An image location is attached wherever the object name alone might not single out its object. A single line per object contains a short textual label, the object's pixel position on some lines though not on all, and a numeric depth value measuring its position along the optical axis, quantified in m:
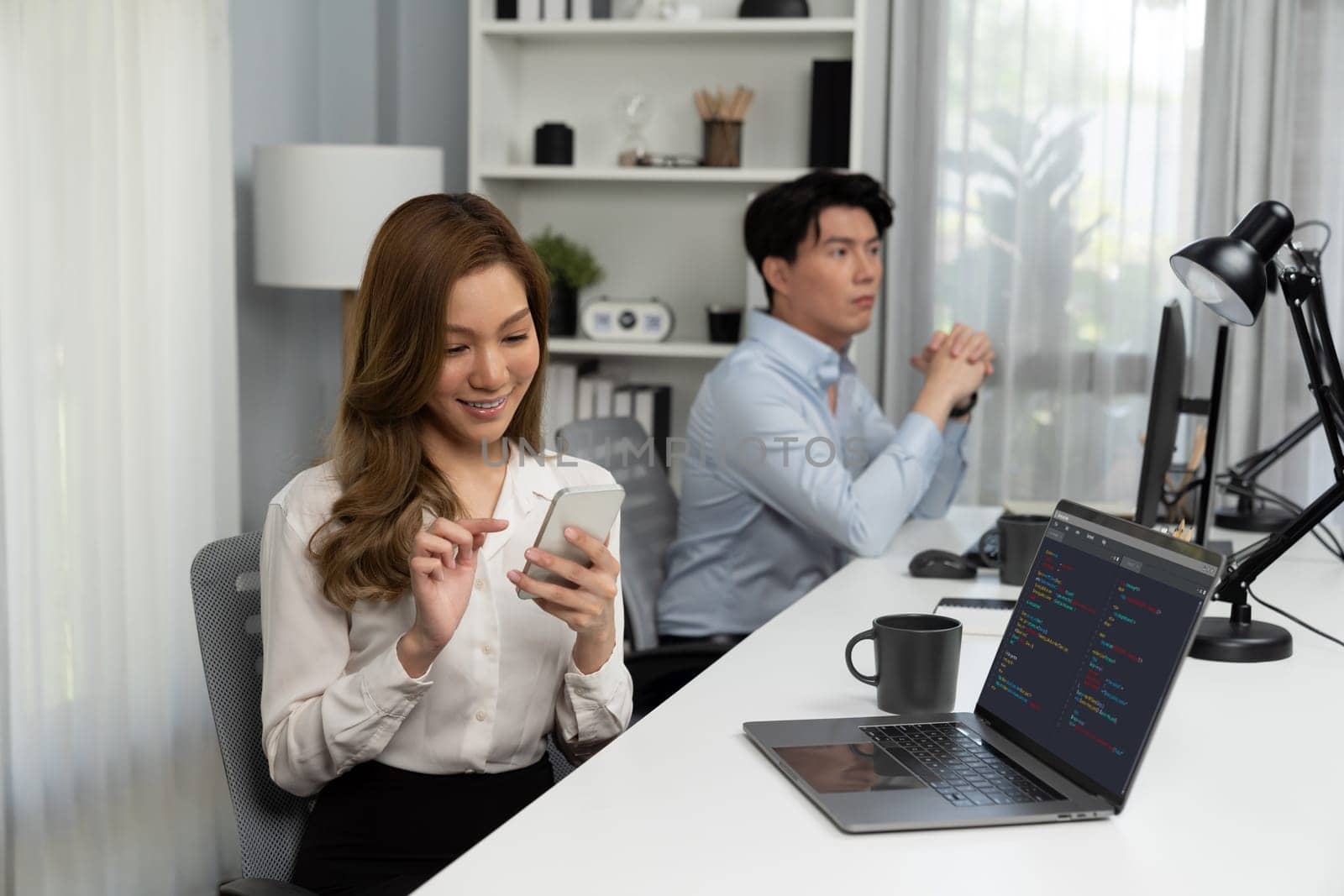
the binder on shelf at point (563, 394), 3.54
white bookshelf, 3.47
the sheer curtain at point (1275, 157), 3.29
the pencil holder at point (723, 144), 3.44
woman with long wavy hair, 1.33
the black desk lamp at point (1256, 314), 1.48
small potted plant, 3.51
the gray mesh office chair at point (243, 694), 1.37
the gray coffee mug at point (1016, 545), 2.01
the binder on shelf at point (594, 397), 3.53
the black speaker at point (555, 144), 3.53
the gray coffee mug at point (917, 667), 1.33
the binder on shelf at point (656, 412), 3.55
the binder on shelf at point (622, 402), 3.53
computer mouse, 2.08
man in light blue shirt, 2.30
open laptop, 1.08
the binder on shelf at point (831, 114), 3.34
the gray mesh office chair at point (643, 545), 2.07
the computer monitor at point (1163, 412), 1.89
